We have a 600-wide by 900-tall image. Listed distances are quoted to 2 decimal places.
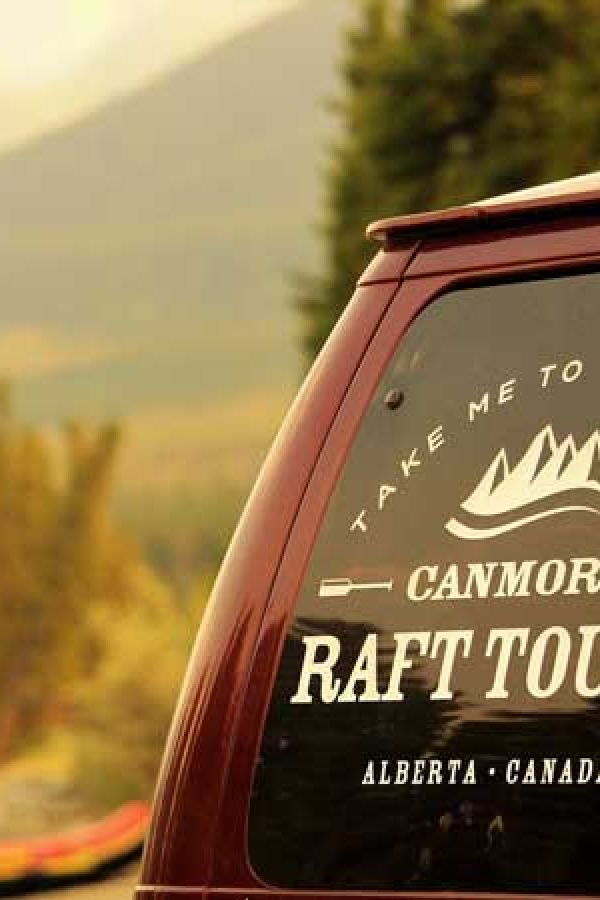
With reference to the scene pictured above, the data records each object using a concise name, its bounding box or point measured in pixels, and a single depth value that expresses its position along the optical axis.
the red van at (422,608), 3.87
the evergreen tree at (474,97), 28.38
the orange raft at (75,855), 20.03
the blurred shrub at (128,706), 33.97
